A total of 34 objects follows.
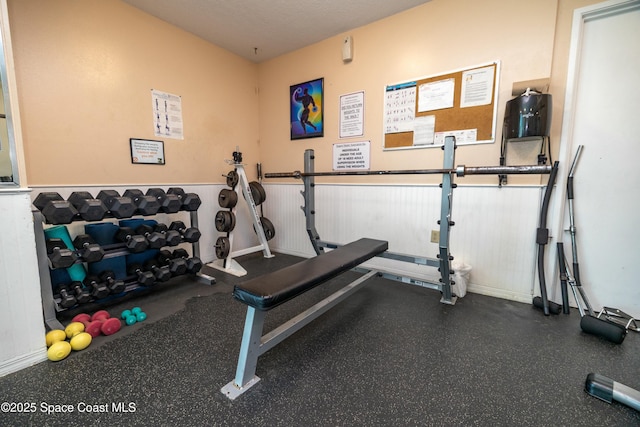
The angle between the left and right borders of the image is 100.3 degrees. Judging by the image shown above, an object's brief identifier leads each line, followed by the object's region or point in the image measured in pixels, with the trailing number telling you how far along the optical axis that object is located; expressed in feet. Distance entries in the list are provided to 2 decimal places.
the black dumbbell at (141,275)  7.19
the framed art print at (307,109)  10.67
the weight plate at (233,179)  10.06
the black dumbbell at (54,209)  5.62
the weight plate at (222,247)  9.73
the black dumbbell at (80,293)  6.15
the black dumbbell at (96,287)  6.36
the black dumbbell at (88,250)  6.09
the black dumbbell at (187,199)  8.03
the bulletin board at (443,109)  7.40
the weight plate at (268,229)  11.75
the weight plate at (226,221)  9.64
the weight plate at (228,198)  9.59
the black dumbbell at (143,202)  6.95
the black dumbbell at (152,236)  7.18
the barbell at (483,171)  5.14
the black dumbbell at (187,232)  8.07
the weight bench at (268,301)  4.06
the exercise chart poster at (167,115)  9.07
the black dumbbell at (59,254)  5.64
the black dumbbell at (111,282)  6.61
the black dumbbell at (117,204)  6.48
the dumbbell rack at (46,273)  5.51
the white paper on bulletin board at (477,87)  7.33
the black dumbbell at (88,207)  5.99
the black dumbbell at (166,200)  7.43
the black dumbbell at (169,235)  7.54
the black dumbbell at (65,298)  5.90
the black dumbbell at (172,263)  7.80
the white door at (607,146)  6.14
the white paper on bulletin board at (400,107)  8.58
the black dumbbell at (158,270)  7.54
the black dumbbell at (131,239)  6.84
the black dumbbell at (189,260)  8.16
